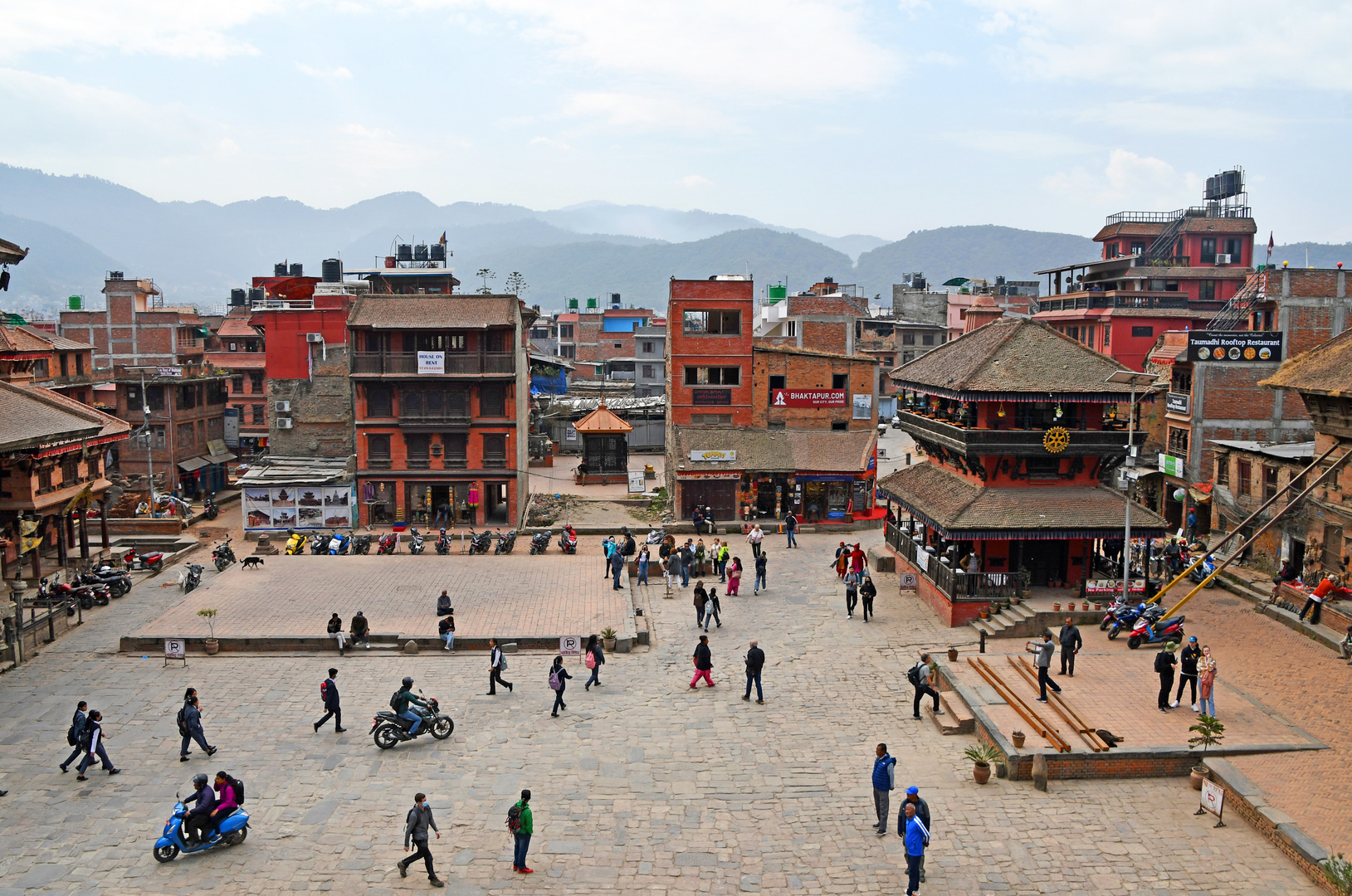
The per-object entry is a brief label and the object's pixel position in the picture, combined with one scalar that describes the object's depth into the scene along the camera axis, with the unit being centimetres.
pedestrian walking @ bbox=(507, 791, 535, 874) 1573
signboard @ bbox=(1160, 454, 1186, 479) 4247
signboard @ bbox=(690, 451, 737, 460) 4569
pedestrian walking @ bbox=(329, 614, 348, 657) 2752
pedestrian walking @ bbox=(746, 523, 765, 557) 3706
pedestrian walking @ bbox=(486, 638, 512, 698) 2423
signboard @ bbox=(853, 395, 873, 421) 4919
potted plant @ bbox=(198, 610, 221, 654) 2762
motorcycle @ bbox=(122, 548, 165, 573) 3778
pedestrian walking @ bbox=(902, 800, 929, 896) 1503
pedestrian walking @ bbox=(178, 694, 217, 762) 2008
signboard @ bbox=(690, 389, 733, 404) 4875
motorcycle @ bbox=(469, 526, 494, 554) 4047
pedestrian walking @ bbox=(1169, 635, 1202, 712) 2152
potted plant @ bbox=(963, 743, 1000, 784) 1947
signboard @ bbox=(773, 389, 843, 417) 4878
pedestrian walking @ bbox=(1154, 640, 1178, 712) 2147
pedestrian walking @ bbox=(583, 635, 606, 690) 2478
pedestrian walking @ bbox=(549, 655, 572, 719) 2277
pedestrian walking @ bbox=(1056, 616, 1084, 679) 2395
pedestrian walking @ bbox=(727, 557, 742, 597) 3353
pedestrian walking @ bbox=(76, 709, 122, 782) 1938
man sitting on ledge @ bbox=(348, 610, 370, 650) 2769
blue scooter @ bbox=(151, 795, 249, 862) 1630
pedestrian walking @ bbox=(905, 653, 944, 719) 2305
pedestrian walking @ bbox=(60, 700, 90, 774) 1938
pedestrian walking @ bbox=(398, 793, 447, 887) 1548
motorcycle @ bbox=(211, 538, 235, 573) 3756
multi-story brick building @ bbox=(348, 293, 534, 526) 4484
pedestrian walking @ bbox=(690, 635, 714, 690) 2480
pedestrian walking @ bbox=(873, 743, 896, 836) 1712
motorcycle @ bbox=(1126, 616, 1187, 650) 2622
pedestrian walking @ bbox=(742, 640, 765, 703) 2364
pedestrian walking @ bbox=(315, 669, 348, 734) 2161
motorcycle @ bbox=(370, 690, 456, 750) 2098
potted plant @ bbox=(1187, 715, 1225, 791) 1938
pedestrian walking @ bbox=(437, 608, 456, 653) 2773
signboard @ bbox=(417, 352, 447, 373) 4447
